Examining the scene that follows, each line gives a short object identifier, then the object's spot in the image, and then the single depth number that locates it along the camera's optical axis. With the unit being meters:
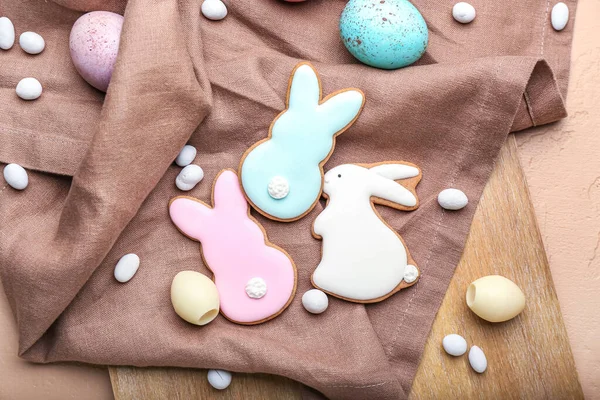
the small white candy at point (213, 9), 0.98
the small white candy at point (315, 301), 0.93
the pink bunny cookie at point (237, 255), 0.94
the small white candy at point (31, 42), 0.97
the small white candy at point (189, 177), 0.94
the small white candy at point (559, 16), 1.00
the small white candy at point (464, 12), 1.00
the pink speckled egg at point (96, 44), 0.91
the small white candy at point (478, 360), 0.94
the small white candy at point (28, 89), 0.95
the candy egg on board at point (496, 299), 0.92
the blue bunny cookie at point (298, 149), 0.94
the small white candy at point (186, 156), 0.95
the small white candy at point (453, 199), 0.95
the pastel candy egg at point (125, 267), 0.93
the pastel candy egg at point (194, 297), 0.89
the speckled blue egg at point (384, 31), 0.91
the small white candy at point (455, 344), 0.94
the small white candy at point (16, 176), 0.93
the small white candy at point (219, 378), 0.94
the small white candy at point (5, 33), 0.97
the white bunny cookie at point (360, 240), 0.94
